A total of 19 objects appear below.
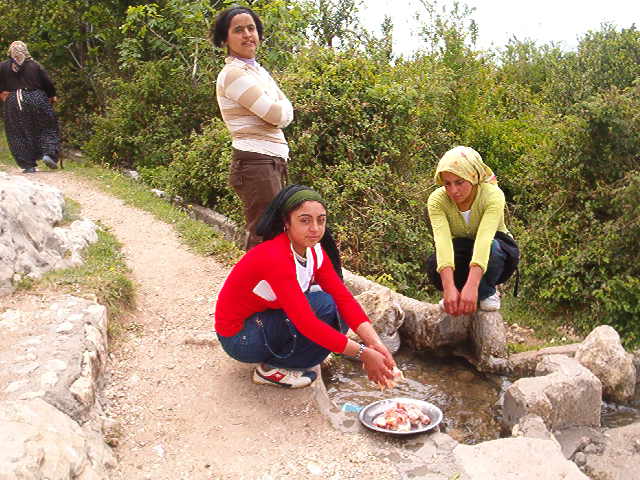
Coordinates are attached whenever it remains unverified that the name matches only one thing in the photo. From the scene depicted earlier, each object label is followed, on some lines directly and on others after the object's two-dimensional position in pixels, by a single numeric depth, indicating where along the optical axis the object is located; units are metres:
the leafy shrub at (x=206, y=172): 7.33
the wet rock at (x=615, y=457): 3.57
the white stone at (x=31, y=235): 4.38
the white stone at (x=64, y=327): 3.75
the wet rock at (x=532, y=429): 3.45
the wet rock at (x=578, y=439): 3.71
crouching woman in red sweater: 3.27
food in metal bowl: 3.40
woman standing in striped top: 4.09
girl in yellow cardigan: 4.10
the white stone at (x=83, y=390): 3.20
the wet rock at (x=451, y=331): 4.48
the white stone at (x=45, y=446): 2.40
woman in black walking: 9.22
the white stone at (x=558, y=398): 3.64
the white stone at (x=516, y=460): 3.00
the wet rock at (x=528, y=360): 4.46
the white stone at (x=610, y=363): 4.22
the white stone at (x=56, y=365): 3.31
